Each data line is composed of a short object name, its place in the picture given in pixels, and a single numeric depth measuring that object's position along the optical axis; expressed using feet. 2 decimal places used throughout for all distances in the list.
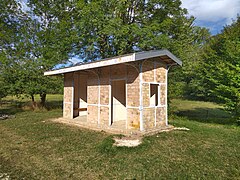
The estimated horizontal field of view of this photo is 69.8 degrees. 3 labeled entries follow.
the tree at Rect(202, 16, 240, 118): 28.67
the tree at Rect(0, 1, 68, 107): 40.60
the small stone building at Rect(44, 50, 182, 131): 21.57
